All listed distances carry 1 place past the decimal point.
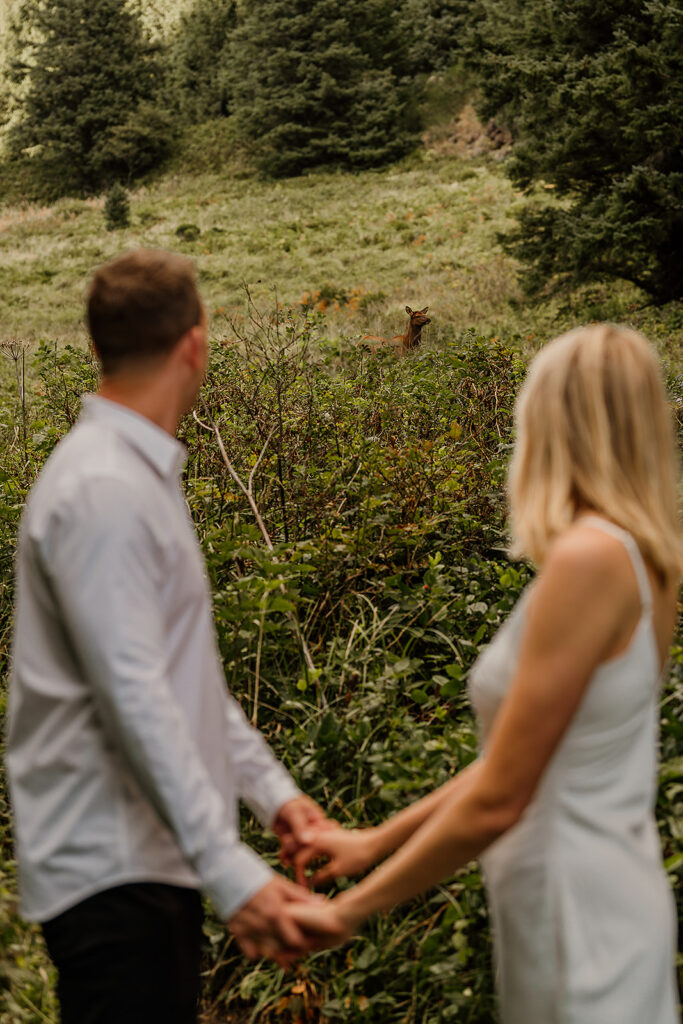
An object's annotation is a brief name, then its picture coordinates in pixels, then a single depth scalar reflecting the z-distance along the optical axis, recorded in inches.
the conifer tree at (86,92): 1561.3
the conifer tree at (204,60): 1660.9
